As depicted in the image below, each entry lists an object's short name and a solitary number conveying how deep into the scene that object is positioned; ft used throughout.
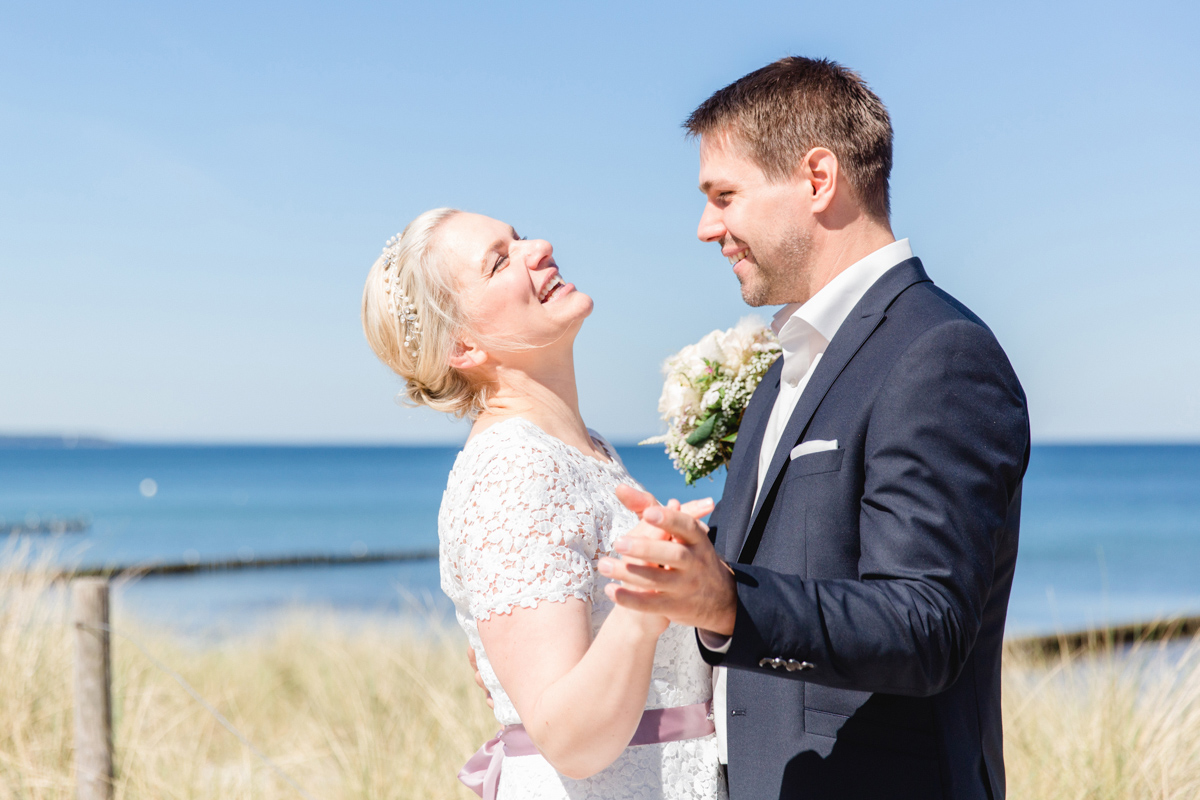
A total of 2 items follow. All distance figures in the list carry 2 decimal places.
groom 4.82
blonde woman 5.30
